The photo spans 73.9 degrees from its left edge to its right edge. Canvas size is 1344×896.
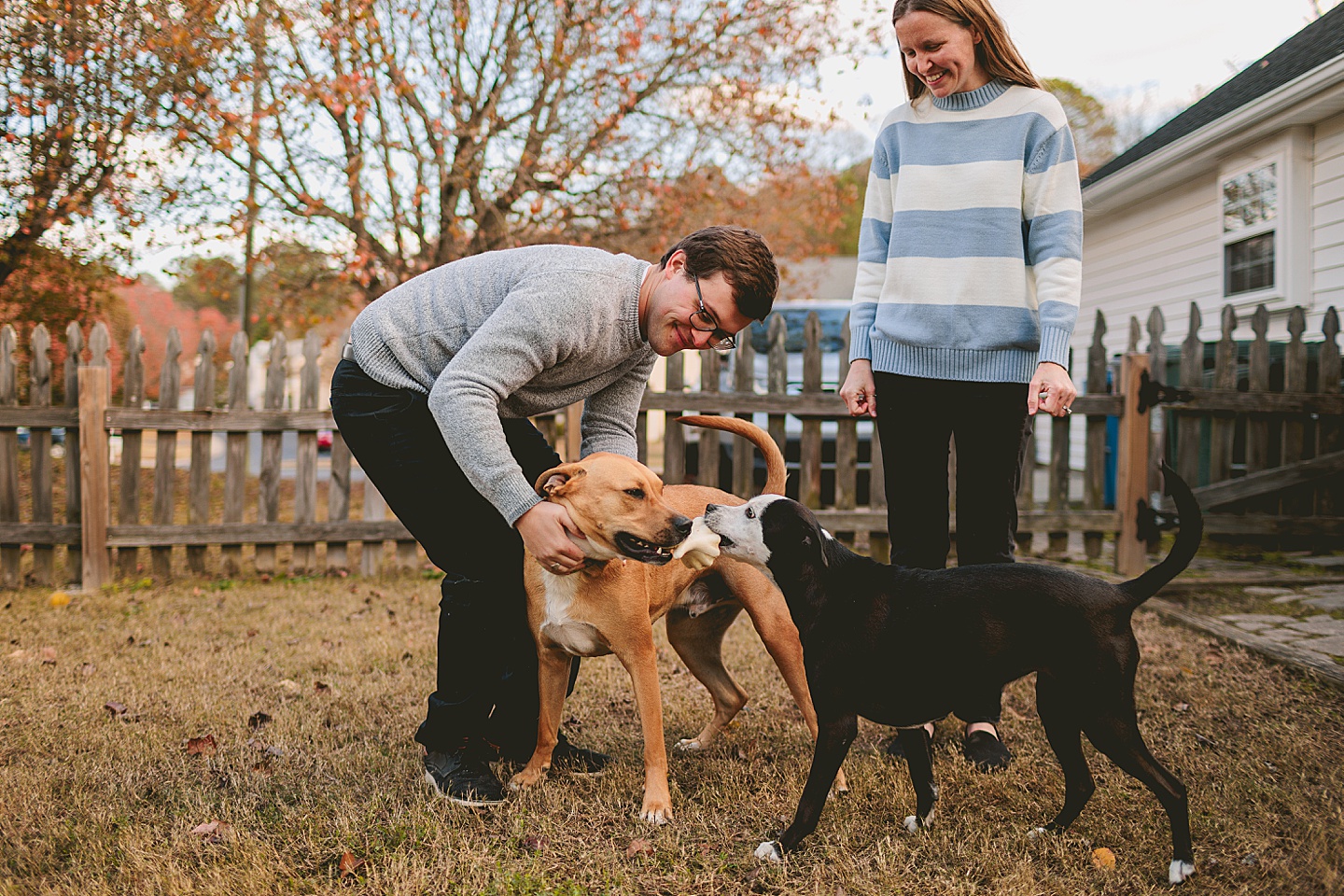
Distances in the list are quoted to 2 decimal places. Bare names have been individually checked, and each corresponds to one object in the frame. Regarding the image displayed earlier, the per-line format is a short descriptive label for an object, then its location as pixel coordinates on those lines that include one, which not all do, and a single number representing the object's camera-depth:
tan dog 2.62
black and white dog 2.35
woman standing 2.88
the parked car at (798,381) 7.15
